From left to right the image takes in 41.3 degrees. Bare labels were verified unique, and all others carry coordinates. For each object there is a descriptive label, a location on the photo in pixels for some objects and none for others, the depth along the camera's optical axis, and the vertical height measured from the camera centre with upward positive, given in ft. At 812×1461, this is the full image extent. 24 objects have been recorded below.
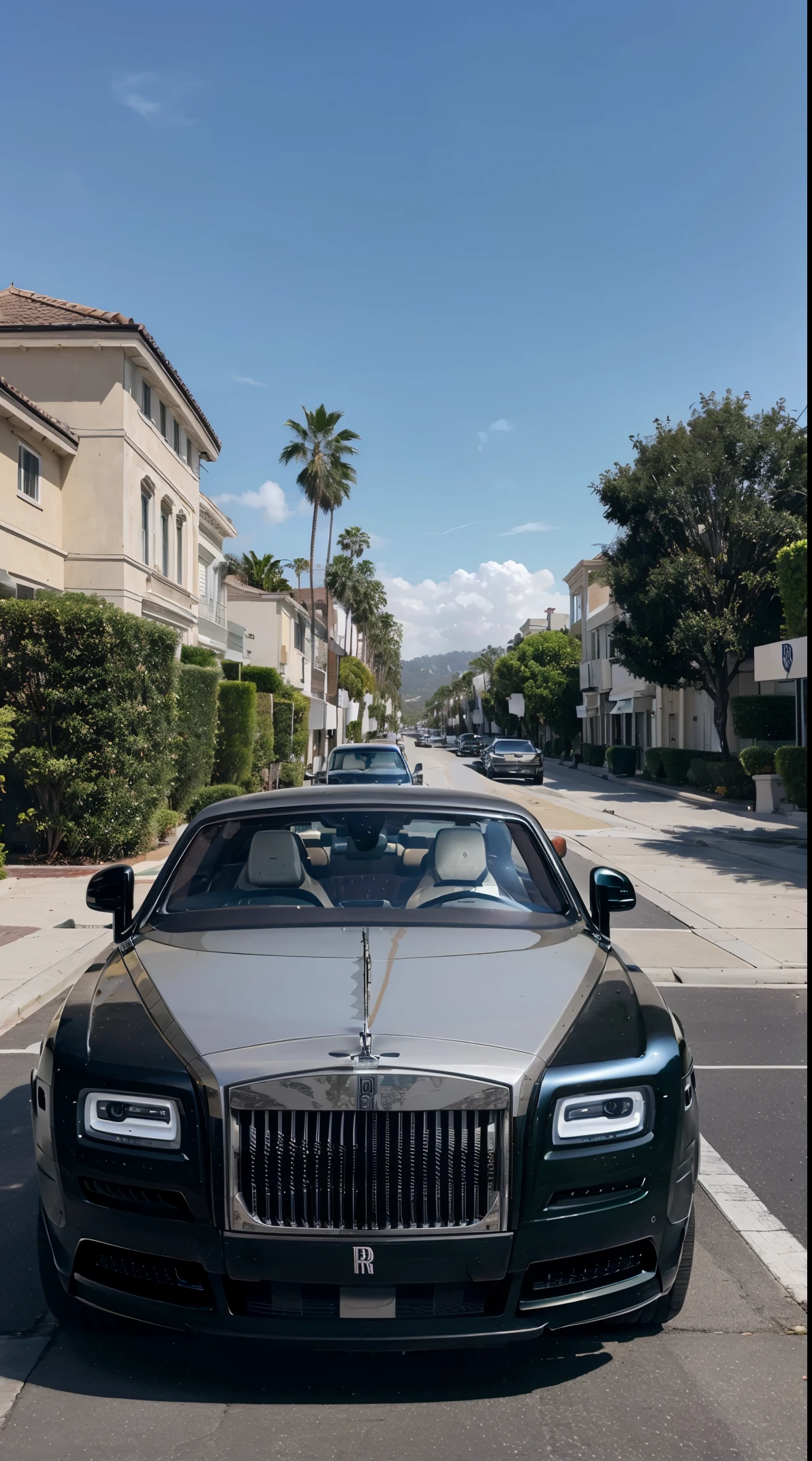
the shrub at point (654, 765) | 124.12 -2.53
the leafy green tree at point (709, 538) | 106.42 +20.94
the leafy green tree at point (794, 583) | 65.57 +9.95
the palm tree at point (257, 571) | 197.36 +30.89
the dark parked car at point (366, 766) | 51.75 -1.32
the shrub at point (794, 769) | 68.80 -1.66
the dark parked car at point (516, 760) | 123.65 -2.20
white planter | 81.76 -3.72
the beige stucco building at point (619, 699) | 134.41 +6.39
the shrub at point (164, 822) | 53.78 -4.34
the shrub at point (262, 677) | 111.45 +6.53
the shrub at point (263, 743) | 93.25 -0.30
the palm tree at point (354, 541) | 275.39 +51.06
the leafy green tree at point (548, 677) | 216.74 +13.44
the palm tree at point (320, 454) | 167.32 +44.84
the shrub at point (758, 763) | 85.15 -1.49
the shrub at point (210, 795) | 64.80 -3.43
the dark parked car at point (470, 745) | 242.33 -0.84
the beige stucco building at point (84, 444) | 70.95 +19.90
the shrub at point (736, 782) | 93.25 -3.37
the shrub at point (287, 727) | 117.39 +1.45
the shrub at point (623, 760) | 139.85 -2.25
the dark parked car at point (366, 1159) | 8.89 -3.57
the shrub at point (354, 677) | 263.90 +16.38
